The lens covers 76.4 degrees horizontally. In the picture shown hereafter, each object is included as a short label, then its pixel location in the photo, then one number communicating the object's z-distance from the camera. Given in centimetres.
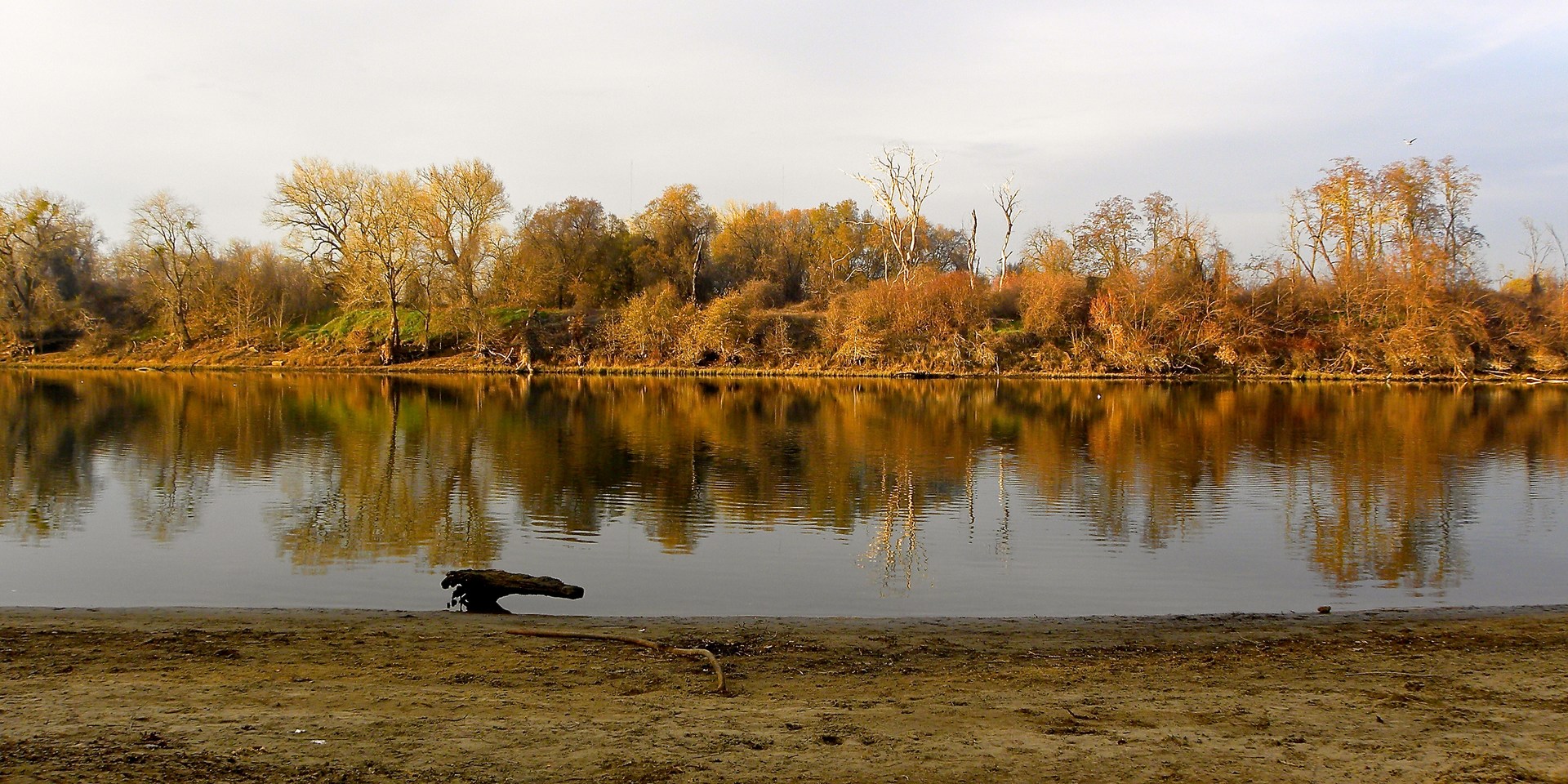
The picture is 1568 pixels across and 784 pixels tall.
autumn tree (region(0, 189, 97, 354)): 5797
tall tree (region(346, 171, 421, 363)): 5547
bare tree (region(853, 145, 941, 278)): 6006
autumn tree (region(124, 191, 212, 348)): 5972
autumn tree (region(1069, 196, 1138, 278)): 5884
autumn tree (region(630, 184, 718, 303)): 6181
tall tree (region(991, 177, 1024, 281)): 6209
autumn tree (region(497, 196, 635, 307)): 5878
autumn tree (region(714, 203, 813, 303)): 6738
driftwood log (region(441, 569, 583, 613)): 905
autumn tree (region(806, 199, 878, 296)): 6662
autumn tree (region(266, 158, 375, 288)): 5803
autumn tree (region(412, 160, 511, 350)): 5684
